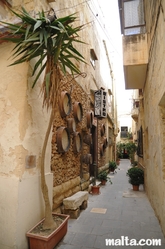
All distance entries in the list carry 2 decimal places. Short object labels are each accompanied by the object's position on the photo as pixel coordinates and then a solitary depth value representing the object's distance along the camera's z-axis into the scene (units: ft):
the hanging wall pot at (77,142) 15.71
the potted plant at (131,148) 42.81
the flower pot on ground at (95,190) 18.78
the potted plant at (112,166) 31.99
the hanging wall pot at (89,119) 19.76
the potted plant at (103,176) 22.25
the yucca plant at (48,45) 7.76
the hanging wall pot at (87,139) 19.51
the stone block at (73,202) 11.92
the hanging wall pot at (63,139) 12.28
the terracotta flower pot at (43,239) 7.66
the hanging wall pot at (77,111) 15.52
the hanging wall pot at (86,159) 18.84
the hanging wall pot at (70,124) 14.08
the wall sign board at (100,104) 22.67
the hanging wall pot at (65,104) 12.72
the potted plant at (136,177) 19.83
